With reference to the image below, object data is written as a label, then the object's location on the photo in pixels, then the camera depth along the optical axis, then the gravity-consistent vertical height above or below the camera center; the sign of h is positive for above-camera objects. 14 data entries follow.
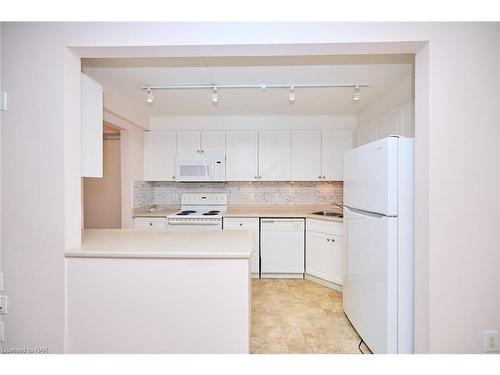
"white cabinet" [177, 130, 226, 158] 3.82 +0.63
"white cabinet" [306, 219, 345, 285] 3.12 -0.81
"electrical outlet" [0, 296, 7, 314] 1.58 -0.72
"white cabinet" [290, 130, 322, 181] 3.76 +0.45
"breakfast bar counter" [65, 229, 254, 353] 1.61 -0.72
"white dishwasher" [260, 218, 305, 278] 3.48 -0.82
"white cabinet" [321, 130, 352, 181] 3.74 +0.49
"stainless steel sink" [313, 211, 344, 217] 3.62 -0.39
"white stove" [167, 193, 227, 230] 3.45 -0.38
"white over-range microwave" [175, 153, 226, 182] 3.75 +0.26
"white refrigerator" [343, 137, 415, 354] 1.68 -0.39
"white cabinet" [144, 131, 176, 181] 3.84 +0.47
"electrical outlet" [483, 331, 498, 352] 1.46 -0.87
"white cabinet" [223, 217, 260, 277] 3.50 -0.55
